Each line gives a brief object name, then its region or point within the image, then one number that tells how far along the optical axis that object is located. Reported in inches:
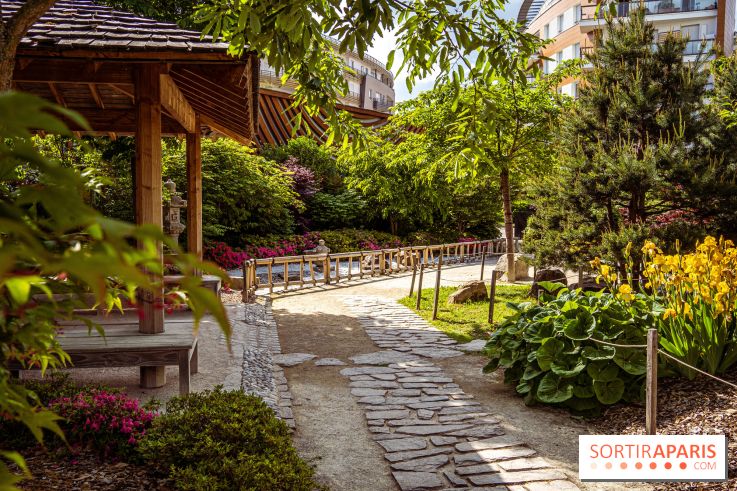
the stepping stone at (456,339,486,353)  311.6
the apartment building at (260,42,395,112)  2074.3
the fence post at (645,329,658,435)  160.4
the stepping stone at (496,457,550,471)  164.1
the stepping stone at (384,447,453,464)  172.4
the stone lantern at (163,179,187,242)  283.7
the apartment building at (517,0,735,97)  1105.4
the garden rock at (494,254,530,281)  624.4
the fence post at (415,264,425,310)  450.9
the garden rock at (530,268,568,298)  490.2
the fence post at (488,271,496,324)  370.3
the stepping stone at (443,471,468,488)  154.3
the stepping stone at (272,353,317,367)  288.0
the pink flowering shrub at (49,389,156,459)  137.8
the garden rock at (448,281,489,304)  470.0
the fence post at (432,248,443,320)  401.9
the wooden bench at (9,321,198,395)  187.0
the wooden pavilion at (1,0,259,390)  178.9
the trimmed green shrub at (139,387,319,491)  122.3
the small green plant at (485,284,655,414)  207.0
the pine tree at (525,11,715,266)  356.8
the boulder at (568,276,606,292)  412.5
